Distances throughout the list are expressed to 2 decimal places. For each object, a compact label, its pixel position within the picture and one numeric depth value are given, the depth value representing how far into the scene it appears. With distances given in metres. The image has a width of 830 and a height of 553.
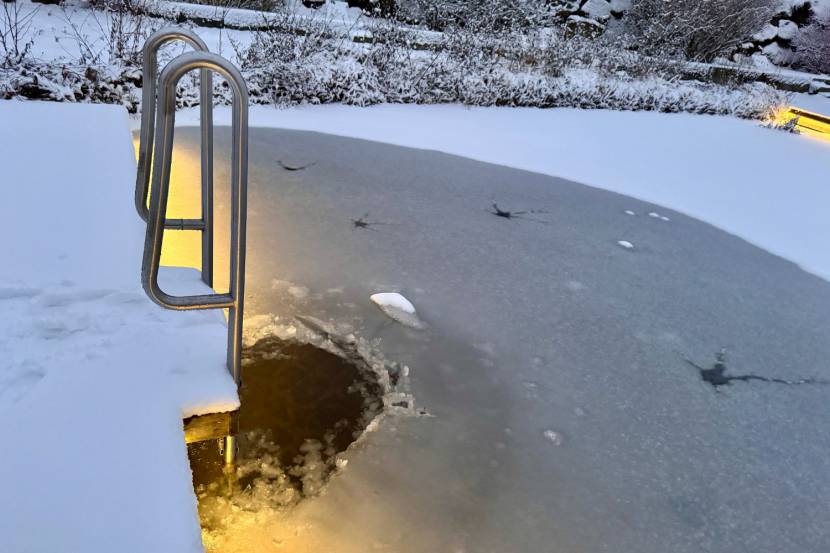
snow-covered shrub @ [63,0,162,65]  5.94
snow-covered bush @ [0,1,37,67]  5.30
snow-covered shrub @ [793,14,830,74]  16.59
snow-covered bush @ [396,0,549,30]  10.39
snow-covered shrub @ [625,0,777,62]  11.75
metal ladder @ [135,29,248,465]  1.33
